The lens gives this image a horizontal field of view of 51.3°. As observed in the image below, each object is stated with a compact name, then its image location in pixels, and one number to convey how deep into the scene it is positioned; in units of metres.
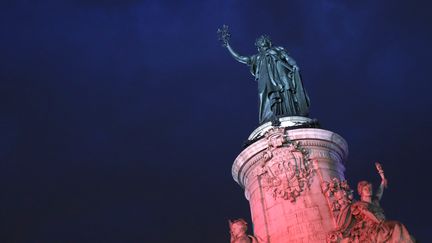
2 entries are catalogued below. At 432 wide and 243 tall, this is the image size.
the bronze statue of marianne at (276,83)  12.88
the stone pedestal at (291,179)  9.66
